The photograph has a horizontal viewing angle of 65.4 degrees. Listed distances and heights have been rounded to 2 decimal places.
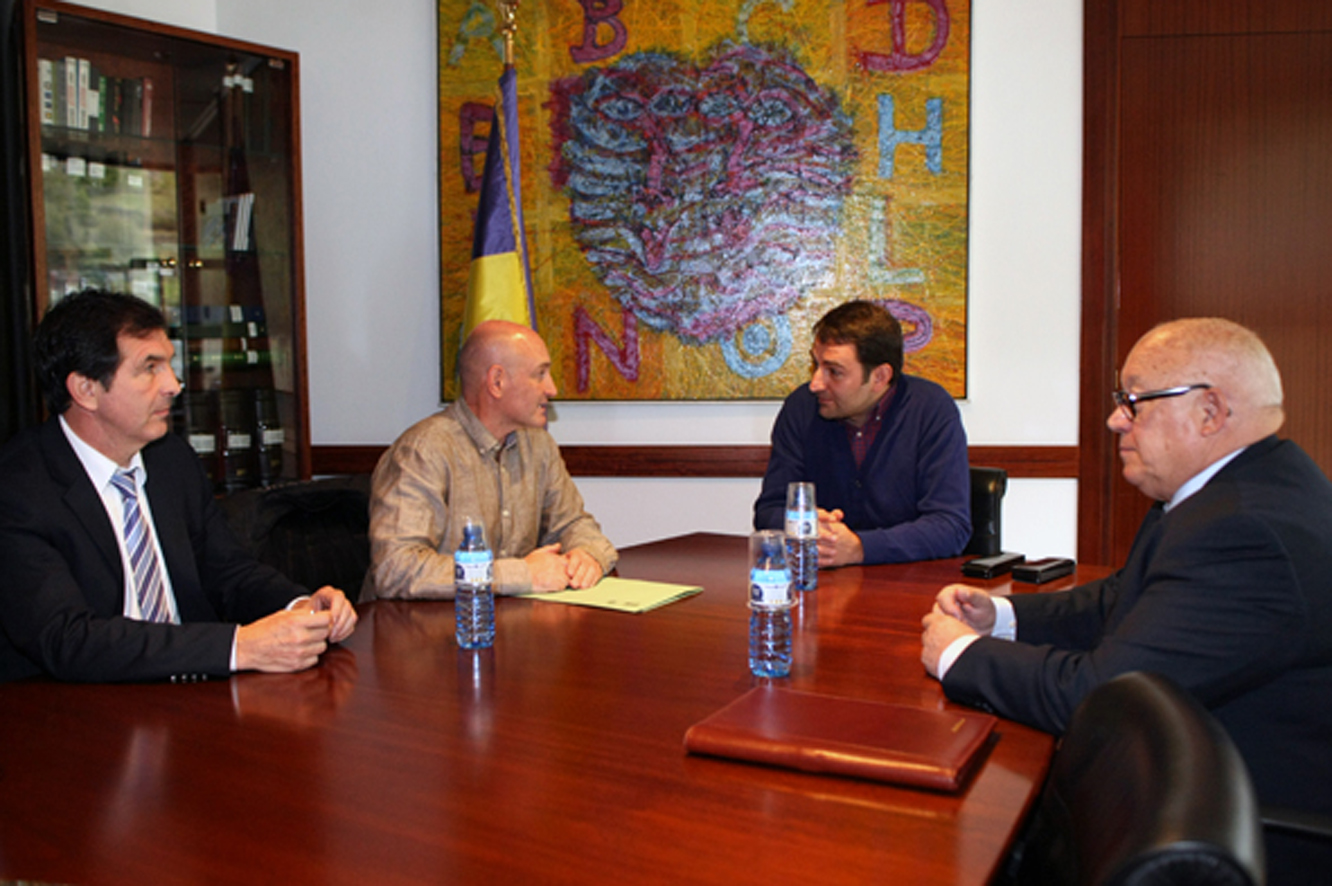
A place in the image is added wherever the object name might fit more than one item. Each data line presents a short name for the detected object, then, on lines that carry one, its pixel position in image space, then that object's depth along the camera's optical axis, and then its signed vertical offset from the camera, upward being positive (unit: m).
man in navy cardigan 2.95 -0.24
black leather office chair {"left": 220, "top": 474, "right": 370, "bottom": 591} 2.49 -0.40
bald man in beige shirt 2.27 -0.31
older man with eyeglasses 1.42 -0.33
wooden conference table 1.02 -0.49
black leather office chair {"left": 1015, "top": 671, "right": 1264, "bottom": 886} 0.76 -0.36
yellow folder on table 2.16 -0.50
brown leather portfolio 1.21 -0.46
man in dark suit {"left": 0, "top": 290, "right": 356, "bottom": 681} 1.66 -0.34
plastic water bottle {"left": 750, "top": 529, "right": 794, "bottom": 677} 1.65 -0.38
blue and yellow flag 4.07 +0.50
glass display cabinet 3.79 +0.65
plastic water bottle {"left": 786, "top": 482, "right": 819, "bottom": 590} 2.32 -0.39
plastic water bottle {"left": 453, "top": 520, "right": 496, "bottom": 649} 1.81 -0.40
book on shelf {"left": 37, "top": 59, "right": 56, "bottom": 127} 3.71 +1.00
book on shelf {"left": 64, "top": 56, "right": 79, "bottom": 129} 3.79 +1.01
